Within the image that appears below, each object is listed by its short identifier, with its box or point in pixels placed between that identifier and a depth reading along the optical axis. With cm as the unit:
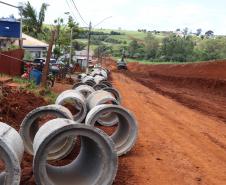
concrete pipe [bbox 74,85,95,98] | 895
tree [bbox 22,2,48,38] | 2718
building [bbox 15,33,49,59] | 2292
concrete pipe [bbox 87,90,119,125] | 697
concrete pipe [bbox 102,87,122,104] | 899
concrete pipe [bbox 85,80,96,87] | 1132
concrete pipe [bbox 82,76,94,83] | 1200
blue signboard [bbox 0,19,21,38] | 1612
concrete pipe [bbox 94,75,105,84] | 1179
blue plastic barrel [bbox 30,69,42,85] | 1282
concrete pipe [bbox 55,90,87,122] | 735
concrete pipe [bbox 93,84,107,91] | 1013
